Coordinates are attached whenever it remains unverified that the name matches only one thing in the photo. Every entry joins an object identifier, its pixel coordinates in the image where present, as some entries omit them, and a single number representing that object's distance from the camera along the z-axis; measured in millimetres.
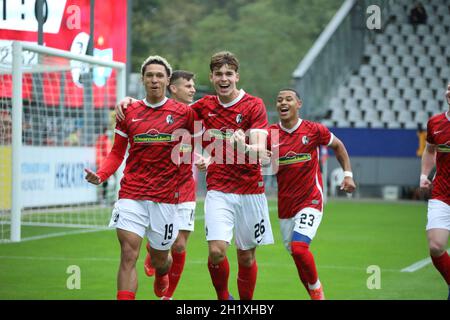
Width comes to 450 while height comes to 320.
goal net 30125
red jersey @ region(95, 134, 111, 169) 37344
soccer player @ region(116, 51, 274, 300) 15555
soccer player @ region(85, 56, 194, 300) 14797
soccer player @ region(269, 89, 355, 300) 16359
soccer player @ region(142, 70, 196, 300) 17594
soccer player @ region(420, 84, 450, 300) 16359
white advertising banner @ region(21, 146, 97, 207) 34875
